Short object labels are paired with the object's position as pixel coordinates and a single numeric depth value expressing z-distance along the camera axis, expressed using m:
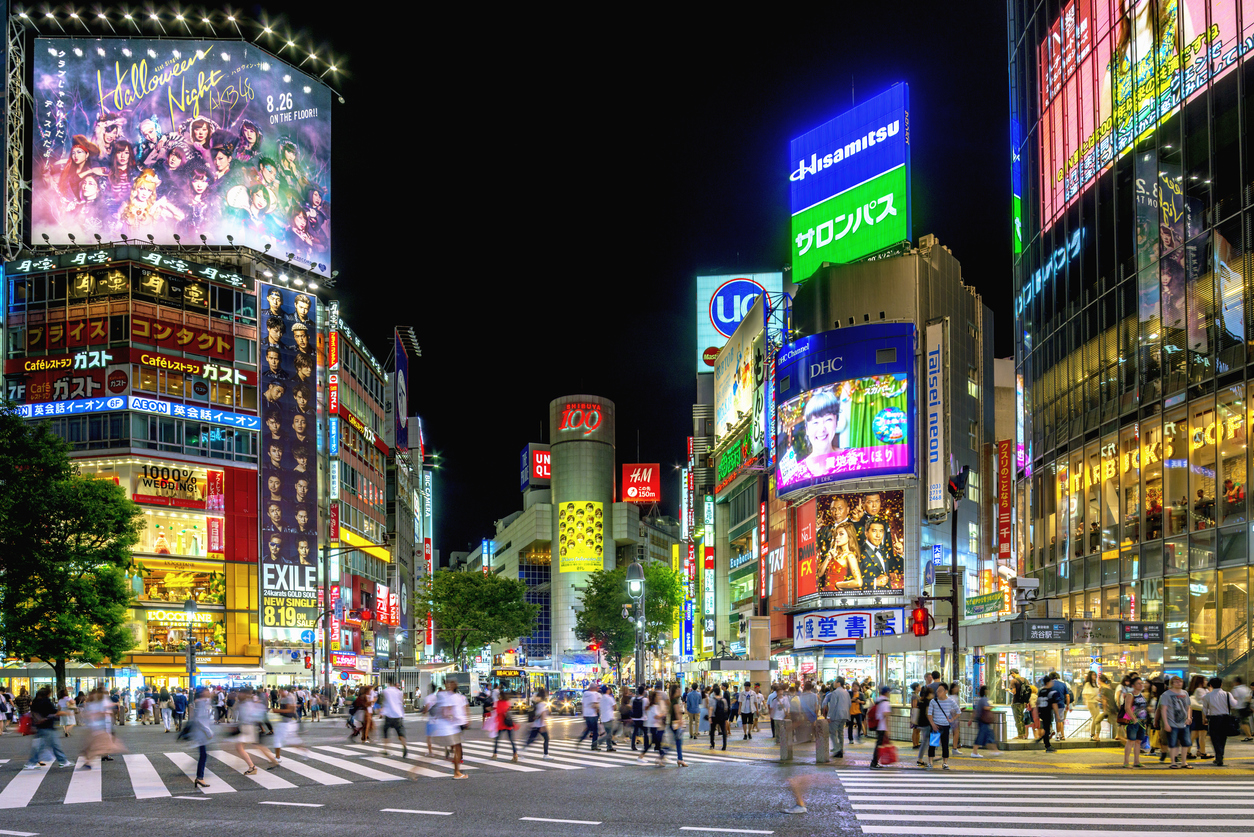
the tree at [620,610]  109.25
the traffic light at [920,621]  29.09
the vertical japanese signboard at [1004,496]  55.66
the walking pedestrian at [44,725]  24.30
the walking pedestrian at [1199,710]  24.30
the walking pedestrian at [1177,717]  23.05
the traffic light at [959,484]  29.23
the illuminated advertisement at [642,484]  157.50
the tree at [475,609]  105.12
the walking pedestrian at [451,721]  23.00
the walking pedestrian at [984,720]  27.70
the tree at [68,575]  46.50
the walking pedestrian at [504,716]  28.72
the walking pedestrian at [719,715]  32.53
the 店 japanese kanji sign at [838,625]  63.59
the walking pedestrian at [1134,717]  23.67
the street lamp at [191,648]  52.33
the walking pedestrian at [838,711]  27.23
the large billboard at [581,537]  152.75
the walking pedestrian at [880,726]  24.64
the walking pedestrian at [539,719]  30.67
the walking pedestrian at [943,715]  23.84
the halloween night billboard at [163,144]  77.31
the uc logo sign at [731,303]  105.69
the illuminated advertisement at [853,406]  62.84
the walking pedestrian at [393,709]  28.83
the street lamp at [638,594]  53.69
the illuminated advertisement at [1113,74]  35.28
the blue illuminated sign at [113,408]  71.94
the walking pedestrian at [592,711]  32.62
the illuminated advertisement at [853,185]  68.81
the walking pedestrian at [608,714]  31.48
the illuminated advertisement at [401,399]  111.38
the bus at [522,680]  78.88
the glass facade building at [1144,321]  33.09
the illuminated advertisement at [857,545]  64.25
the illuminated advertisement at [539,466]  167.88
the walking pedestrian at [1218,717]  23.12
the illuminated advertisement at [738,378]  80.94
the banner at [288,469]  77.31
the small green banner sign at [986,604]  32.22
